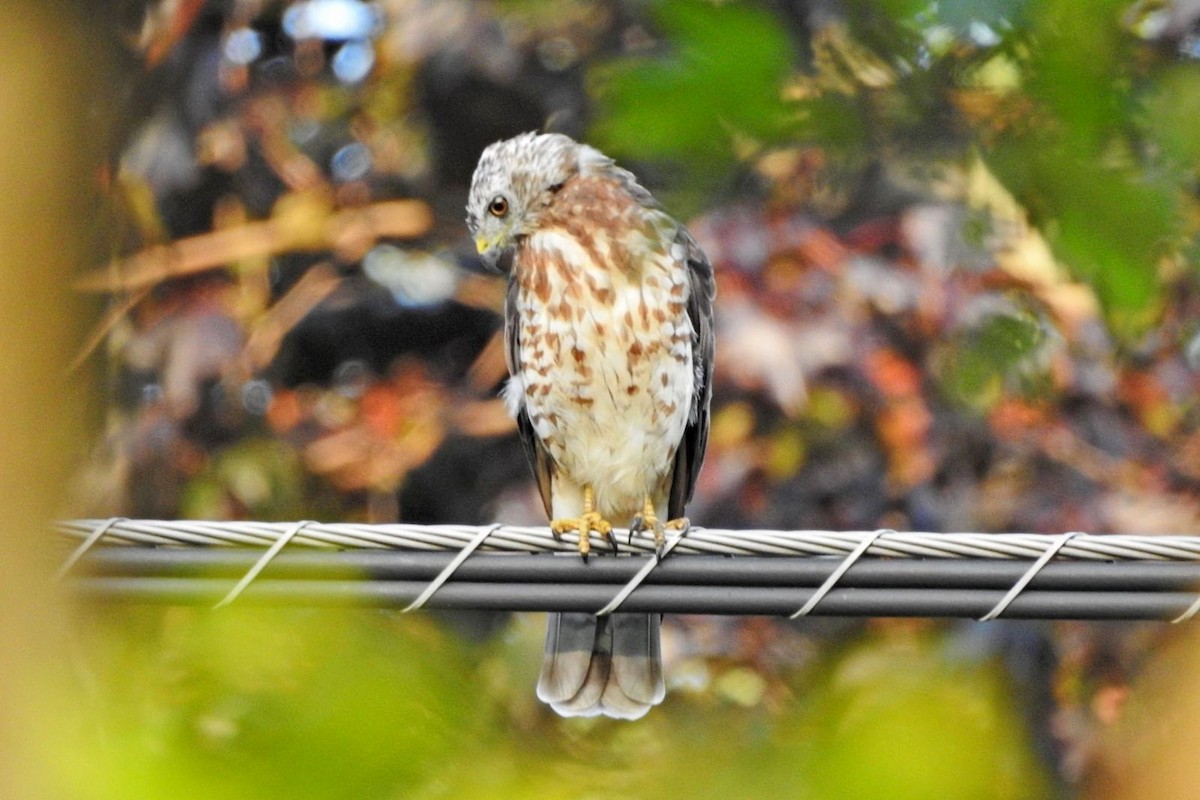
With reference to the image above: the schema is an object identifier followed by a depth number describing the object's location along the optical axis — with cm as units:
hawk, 926
